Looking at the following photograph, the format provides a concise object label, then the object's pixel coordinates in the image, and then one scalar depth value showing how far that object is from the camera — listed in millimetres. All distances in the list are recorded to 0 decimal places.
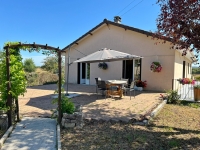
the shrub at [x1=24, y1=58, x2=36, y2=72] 25391
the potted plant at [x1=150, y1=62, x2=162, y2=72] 11047
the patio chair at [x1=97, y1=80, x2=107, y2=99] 8552
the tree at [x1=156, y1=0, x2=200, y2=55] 3764
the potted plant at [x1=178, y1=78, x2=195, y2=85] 10653
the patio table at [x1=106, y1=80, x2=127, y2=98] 8352
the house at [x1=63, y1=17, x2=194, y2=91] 11281
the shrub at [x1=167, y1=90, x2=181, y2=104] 8289
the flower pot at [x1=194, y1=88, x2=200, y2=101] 8398
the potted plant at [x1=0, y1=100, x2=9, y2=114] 4430
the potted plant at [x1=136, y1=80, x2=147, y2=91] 11839
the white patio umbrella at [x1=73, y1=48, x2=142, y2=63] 8008
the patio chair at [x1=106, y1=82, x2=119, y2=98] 8586
